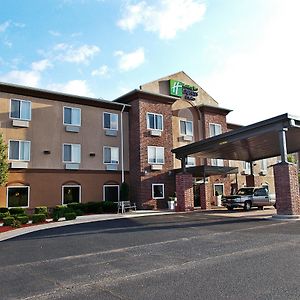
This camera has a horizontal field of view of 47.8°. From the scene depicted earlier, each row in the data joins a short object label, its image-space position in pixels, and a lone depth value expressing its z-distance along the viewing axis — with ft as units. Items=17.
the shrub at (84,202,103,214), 78.74
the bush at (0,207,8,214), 68.76
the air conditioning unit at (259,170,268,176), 125.49
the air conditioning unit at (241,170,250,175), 119.72
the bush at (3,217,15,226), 53.34
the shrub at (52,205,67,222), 60.90
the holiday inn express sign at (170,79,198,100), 101.50
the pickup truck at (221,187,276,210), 80.69
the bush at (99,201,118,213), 80.69
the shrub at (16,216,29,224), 55.21
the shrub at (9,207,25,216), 70.28
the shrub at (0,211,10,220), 63.75
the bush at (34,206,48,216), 69.99
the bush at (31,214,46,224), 57.31
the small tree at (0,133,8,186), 67.46
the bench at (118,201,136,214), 78.83
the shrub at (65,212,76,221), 62.13
